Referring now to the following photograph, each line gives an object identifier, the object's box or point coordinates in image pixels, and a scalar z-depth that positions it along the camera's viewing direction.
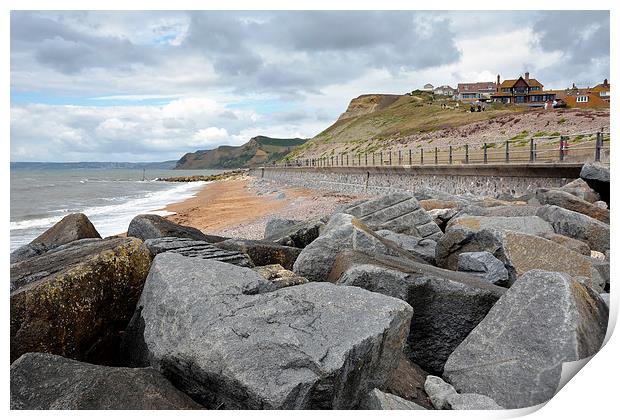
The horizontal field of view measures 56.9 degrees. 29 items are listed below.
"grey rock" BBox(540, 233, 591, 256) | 7.51
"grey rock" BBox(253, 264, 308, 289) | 5.16
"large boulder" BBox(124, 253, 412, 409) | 3.62
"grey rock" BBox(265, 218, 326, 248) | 8.40
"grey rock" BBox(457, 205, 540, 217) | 9.43
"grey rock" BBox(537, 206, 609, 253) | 8.46
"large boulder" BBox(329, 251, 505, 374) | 5.20
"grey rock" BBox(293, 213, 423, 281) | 6.38
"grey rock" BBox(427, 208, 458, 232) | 10.61
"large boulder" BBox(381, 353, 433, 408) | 4.33
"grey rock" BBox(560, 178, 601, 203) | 11.43
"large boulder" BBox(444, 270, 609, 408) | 4.35
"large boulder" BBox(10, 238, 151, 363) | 4.27
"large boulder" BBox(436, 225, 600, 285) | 6.45
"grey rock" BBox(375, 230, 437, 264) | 7.68
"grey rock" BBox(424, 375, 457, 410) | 4.27
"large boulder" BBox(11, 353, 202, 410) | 3.67
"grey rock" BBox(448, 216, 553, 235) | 8.00
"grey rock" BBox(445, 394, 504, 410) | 4.18
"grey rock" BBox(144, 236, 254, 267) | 5.89
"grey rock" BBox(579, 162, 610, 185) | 12.36
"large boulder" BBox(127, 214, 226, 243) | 7.86
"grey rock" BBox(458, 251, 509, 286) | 6.24
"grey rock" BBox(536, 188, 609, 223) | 9.66
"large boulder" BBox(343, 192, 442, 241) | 9.27
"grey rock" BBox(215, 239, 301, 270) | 7.18
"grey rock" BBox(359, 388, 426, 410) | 3.86
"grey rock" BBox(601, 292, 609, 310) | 5.41
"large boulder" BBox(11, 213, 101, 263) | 7.74
